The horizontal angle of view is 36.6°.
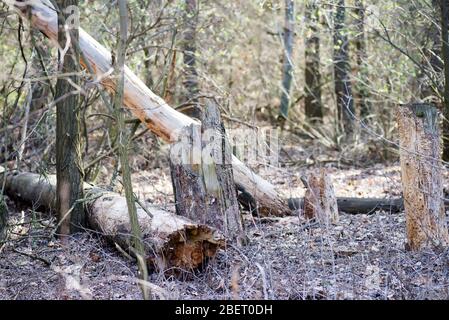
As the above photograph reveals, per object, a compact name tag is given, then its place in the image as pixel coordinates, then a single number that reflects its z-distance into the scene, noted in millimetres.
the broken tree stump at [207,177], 6242
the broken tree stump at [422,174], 5586
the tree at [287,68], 14344
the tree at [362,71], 11788
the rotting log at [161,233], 5516
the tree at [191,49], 10194
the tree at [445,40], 7016
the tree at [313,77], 13873
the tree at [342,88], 12734
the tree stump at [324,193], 7172
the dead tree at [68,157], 6430
